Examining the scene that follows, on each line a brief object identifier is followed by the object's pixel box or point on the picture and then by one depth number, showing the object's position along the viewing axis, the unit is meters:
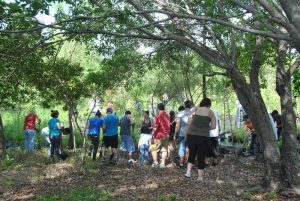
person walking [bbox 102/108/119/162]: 12.66
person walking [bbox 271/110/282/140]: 15.47
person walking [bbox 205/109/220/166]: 11.59
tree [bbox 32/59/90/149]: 12.84
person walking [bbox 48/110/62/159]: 13.32
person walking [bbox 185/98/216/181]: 9.58
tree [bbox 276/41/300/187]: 9.41
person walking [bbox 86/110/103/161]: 12.80
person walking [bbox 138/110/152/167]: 12.36
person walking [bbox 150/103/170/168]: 11.95
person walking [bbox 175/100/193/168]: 12.02
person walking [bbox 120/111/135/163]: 12.75
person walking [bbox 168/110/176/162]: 13.20
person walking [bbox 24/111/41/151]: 15.51
